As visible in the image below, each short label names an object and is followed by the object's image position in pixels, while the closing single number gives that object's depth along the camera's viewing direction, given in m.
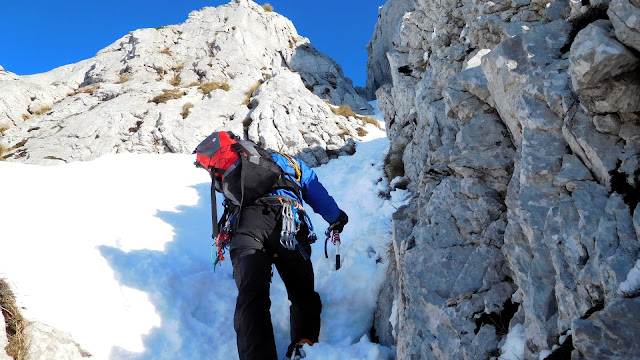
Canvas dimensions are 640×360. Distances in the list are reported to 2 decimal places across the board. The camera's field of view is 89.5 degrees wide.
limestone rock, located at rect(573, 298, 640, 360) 1.96
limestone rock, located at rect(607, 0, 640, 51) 2.52
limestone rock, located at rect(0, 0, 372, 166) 17.50
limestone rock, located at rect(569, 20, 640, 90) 2.61
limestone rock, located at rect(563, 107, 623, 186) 2.74
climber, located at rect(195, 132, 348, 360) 4.26
